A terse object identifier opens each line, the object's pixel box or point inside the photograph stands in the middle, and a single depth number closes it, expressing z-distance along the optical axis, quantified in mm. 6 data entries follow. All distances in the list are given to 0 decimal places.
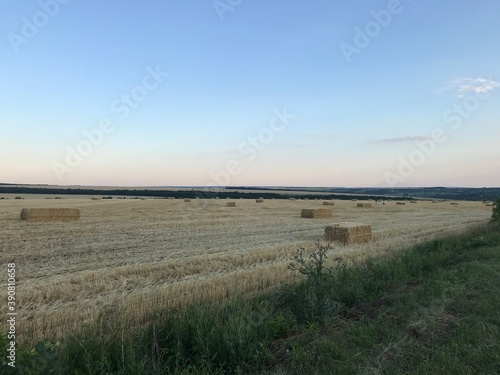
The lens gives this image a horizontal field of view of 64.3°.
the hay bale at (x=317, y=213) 29219
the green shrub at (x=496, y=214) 18053
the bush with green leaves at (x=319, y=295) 5934
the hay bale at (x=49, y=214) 21617
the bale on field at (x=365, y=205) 46500
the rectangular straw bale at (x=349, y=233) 15633
